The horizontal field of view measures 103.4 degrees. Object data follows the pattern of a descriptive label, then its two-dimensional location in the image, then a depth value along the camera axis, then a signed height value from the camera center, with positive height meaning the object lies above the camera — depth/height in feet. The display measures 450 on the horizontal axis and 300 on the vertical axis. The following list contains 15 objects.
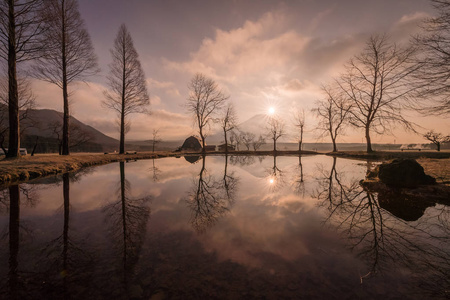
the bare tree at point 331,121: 102.06 +16.22
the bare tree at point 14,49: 33.22 +19.11
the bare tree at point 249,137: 184.16 +11.74
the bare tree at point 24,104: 44.12 +12.58
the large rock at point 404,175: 19.00 -2.98
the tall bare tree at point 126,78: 63.46 +25.10
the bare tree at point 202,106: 100.10 +23.52
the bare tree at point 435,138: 110.73 +6.55
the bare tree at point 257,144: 173.95 +3.53
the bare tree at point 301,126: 127.30 +15.81
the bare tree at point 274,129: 134.41 +14.25
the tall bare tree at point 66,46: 47.29 +27.76
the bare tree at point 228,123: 117.72 +16.30
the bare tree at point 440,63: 25.98 +12.87
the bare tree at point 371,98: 62.64 +18.32
